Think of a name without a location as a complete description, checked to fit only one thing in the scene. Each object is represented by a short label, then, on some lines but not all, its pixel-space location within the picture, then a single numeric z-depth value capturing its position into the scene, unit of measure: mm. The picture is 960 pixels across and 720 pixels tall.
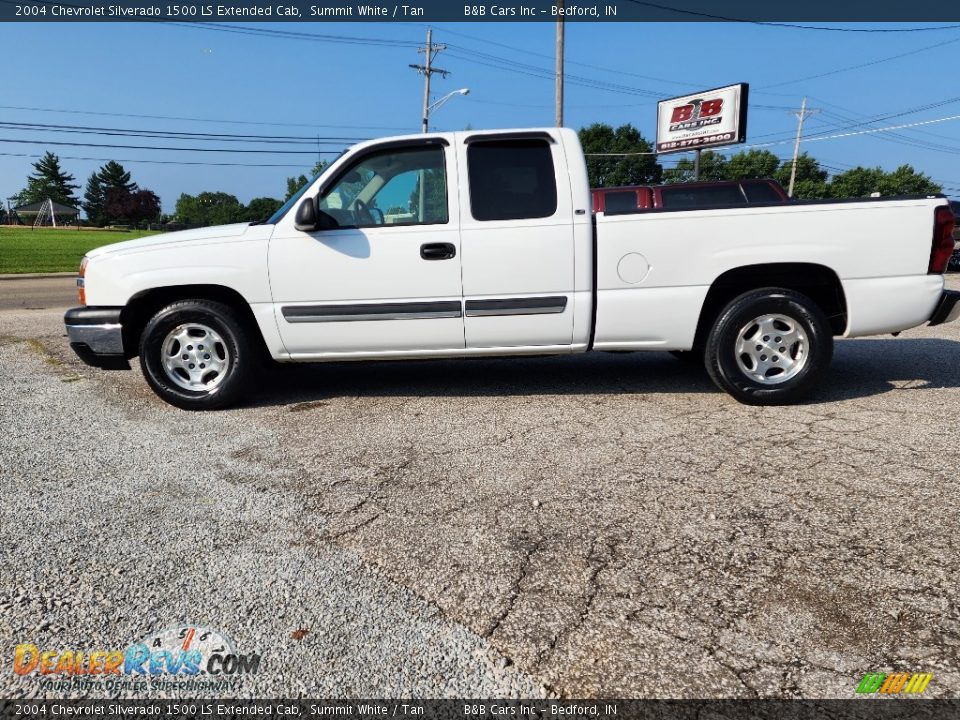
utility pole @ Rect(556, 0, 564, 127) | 20547
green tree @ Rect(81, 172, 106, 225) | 130625
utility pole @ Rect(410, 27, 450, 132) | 38125
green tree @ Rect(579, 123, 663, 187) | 68875
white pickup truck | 4508
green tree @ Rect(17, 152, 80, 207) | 129500
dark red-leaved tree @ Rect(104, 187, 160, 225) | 116188
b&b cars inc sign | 26094
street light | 36672
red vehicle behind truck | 10117
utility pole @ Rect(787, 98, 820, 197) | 58172
